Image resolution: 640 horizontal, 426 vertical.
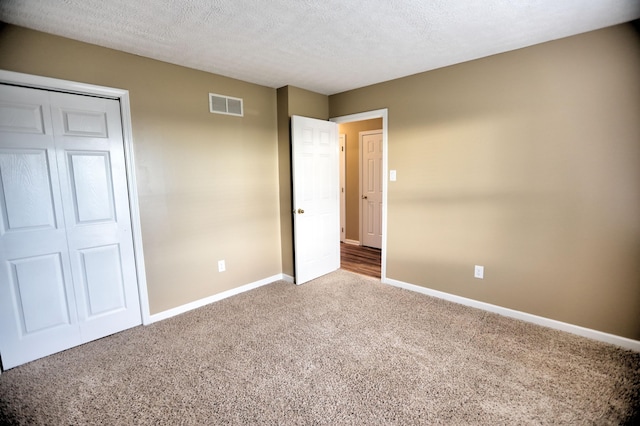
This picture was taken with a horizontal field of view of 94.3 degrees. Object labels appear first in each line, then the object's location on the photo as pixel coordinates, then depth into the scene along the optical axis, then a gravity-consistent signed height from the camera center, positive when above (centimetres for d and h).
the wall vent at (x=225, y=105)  310 +80
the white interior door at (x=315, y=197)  357 -25
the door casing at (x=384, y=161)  351 +17
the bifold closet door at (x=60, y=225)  213 -32
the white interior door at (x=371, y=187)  533 -22
